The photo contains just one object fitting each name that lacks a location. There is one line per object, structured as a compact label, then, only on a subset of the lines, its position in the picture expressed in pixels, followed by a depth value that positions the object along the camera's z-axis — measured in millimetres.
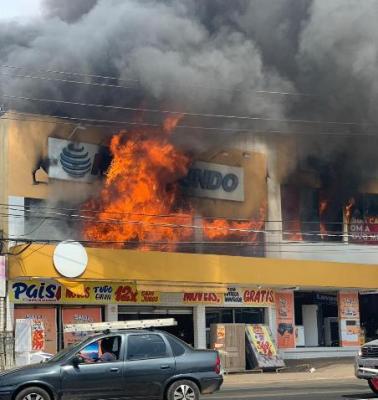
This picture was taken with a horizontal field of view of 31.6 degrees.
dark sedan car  9352
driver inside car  9742
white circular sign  19203
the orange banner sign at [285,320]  25391
